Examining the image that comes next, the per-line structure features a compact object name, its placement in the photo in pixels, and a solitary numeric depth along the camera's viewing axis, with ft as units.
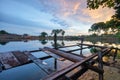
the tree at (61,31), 243.59
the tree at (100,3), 13.33
